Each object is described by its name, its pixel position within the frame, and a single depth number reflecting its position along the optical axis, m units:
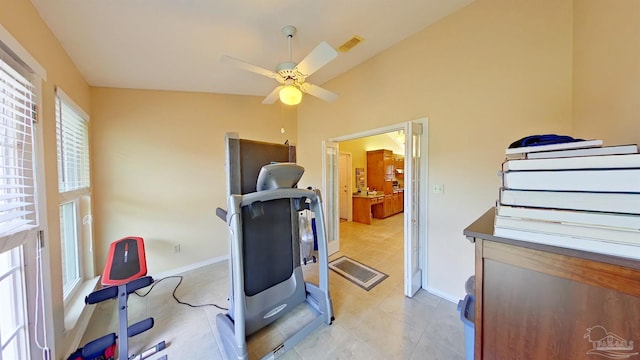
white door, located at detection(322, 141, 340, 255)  3.66
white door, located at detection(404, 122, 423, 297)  2.37
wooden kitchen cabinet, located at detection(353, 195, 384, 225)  5.83
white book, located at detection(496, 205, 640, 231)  0.52
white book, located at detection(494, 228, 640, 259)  0.51
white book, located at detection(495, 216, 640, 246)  0.51
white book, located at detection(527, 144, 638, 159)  0.59
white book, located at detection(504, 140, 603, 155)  0.63
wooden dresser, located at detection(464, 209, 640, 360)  0.51
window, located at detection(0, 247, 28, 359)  1.10
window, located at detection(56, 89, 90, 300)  1.81
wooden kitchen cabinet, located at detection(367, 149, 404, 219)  6.61
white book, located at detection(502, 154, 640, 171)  0.53
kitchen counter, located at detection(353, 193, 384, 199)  5.91
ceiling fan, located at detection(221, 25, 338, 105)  1.71
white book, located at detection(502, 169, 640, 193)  0.53
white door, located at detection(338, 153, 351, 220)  6.16
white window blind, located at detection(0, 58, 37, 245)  1.07
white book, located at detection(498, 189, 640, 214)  0.53
